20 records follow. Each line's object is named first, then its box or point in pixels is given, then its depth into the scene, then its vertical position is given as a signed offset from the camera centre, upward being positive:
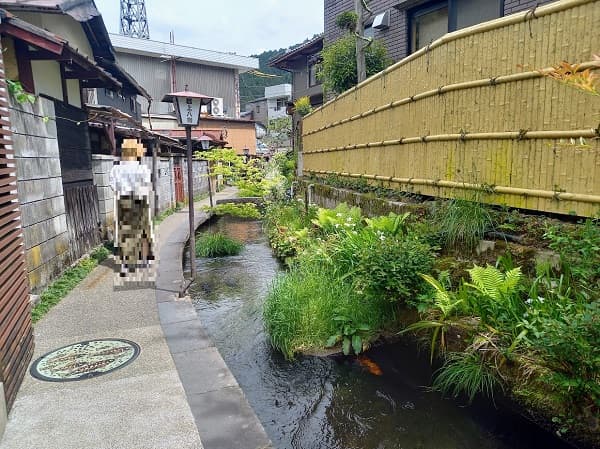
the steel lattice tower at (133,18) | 51.28 +17.75
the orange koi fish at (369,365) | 5.11 -2.54
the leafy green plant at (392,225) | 6.73 -1.07
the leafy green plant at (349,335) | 5.51 -2.32
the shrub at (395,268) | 5.22 -1.36
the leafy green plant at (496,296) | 4.17 -1.41
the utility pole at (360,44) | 12.78 +3.44
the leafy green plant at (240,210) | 12.89 -1.44
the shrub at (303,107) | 21.23 +2.68
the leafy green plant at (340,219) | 8.12 -1.21
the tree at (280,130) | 31.47 +2.32
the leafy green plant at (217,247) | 11.10 -2.21
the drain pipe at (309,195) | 13.96 -1.18
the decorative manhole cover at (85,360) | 4.34 -2.11
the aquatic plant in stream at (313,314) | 5.66 -2.10
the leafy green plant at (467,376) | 4.12 -2.20
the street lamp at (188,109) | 7.30 +0.95
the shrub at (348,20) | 14.09 +4.60
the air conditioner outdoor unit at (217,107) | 35.36 +4.59
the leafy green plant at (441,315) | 4.59 -1.76
